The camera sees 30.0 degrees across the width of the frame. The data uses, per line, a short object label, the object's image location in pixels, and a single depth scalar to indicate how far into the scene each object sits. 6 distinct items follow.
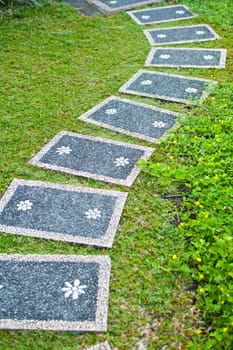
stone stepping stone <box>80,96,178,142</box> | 3.58
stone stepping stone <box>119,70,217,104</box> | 4.06
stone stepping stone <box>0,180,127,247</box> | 2.62
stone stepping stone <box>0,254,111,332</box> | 2.12
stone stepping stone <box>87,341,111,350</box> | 2.02
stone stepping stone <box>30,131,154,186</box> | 3.11
